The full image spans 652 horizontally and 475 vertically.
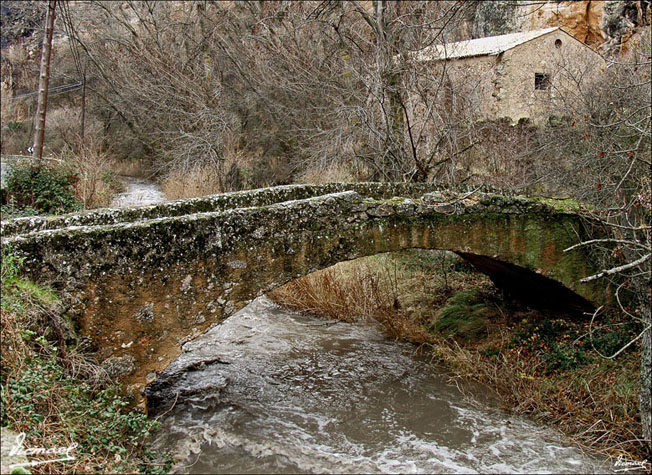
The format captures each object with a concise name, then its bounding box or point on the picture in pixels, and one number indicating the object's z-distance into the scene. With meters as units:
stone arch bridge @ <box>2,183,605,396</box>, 4.83
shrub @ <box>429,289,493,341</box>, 8.40
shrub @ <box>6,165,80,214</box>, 11.22
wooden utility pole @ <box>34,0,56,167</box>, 11.34
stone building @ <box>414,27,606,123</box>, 12.32
